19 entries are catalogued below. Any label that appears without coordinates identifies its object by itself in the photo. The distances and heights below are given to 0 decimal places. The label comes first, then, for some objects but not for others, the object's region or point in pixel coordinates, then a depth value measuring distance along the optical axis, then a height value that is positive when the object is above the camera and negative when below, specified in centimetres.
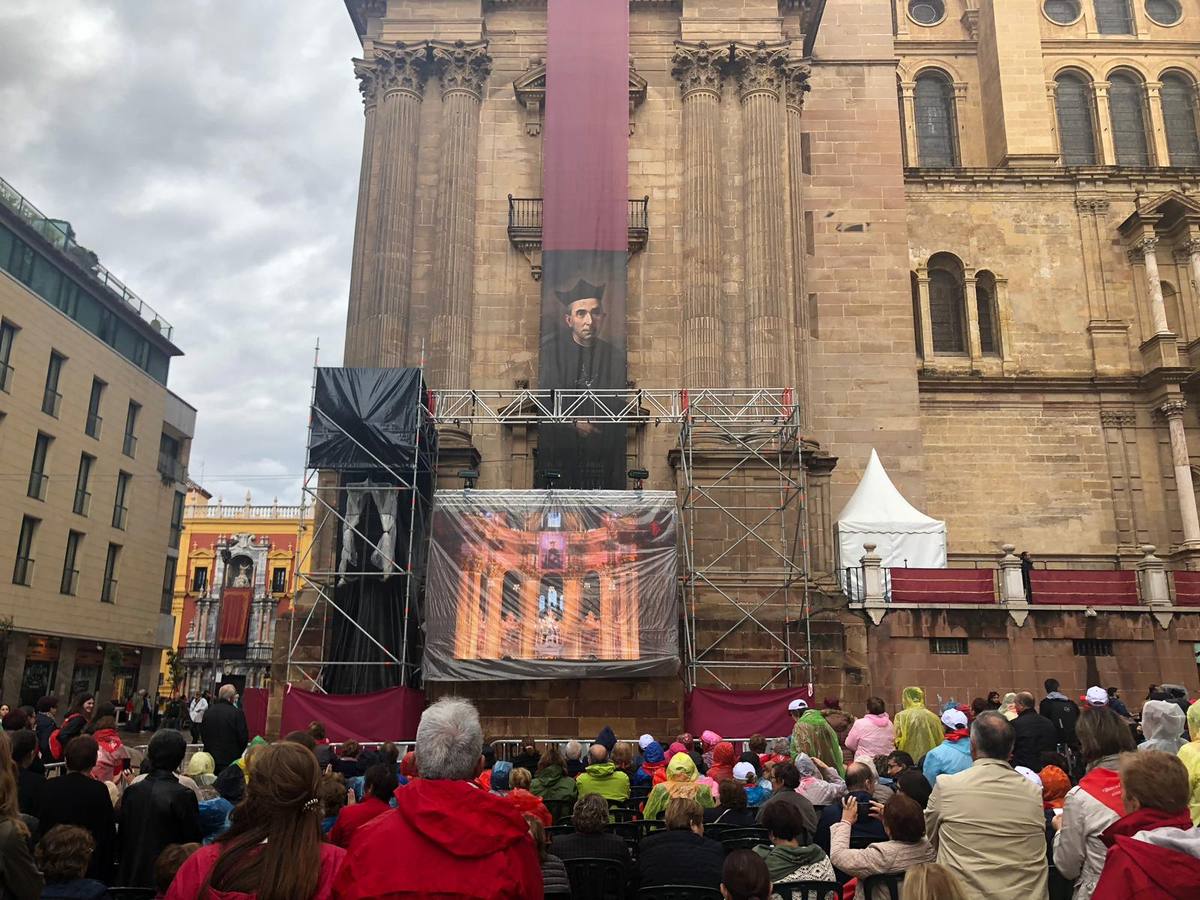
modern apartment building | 3203 +807
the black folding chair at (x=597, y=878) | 626 -102
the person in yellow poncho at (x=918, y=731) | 1026 -18
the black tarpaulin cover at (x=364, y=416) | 2077 +581
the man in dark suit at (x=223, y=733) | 1174 -32
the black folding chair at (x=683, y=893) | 564 -99
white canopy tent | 2392 +408
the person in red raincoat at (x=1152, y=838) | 382 -47
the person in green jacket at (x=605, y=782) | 921 -64
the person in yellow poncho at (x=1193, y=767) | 584 -28
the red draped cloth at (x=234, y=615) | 5997 +521
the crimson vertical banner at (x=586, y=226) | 2302 +1120
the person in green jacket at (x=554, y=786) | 909 -68
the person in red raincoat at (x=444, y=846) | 344 -47
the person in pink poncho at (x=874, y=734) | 1066 -21
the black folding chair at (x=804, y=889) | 541 -92
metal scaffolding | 2062 +410
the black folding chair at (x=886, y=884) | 511 -84
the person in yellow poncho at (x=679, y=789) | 796 -60
